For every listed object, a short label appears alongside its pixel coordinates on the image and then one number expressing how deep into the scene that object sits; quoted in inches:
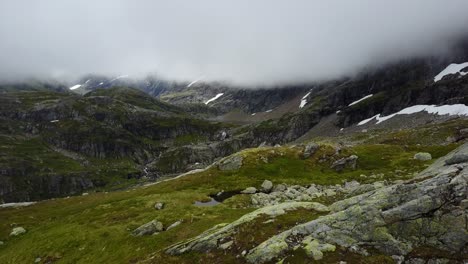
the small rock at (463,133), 6598.4
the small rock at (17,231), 3290.6
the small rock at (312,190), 2837.6
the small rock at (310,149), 3970.5
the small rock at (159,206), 3021.2
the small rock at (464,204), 1083.3
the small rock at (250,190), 3134.8
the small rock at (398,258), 1040.2
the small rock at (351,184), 2960.1
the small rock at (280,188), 3164.4
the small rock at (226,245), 1387.8
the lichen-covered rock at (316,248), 1119.9
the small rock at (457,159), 1517.2
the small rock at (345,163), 3627.0
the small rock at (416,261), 1020.5
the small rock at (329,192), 2575.3
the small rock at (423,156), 3582.7
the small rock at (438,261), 990.4
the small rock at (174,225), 2336.4
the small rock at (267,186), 3211.1
